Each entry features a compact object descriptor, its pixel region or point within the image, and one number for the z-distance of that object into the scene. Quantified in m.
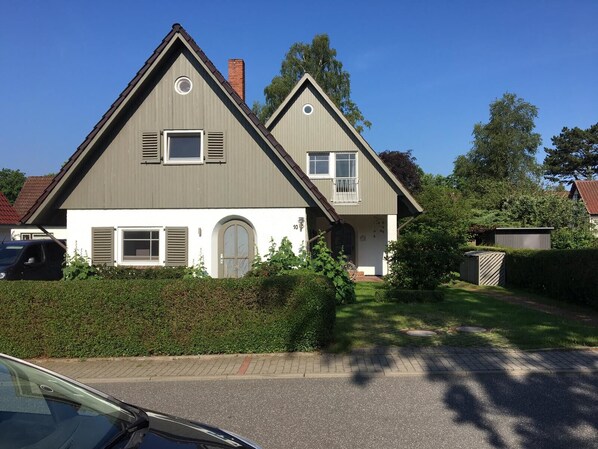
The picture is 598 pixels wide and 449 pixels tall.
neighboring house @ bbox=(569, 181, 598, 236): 44.69
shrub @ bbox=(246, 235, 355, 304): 11.32
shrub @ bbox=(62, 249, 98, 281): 11.02
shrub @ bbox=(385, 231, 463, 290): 14.20
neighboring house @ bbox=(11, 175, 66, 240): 29.62
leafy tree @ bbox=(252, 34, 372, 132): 39.06
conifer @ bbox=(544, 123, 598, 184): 64.50
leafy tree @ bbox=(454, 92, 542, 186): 51.66
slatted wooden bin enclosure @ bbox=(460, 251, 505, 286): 19.70
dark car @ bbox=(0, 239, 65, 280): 13.71
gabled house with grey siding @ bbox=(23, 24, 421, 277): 13.16
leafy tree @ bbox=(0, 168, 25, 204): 77.50
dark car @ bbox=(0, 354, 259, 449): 2.53
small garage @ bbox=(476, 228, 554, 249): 22.33
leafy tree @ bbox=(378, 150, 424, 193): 38.59
